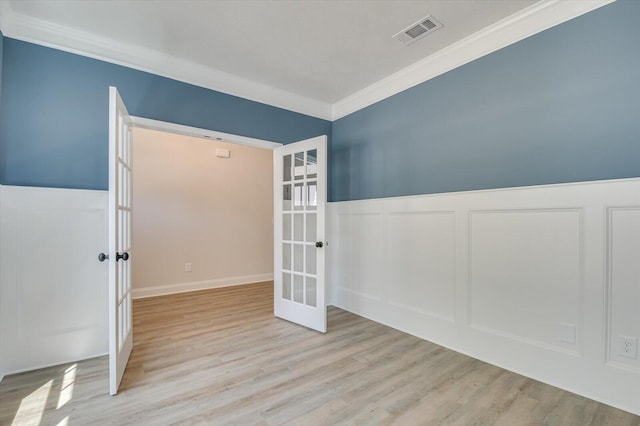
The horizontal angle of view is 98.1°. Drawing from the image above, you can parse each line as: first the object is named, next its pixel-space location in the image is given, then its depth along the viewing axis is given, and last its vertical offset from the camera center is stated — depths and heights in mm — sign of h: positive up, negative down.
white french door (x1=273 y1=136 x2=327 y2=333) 3025 -224
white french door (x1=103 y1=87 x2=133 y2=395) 1837 -206
